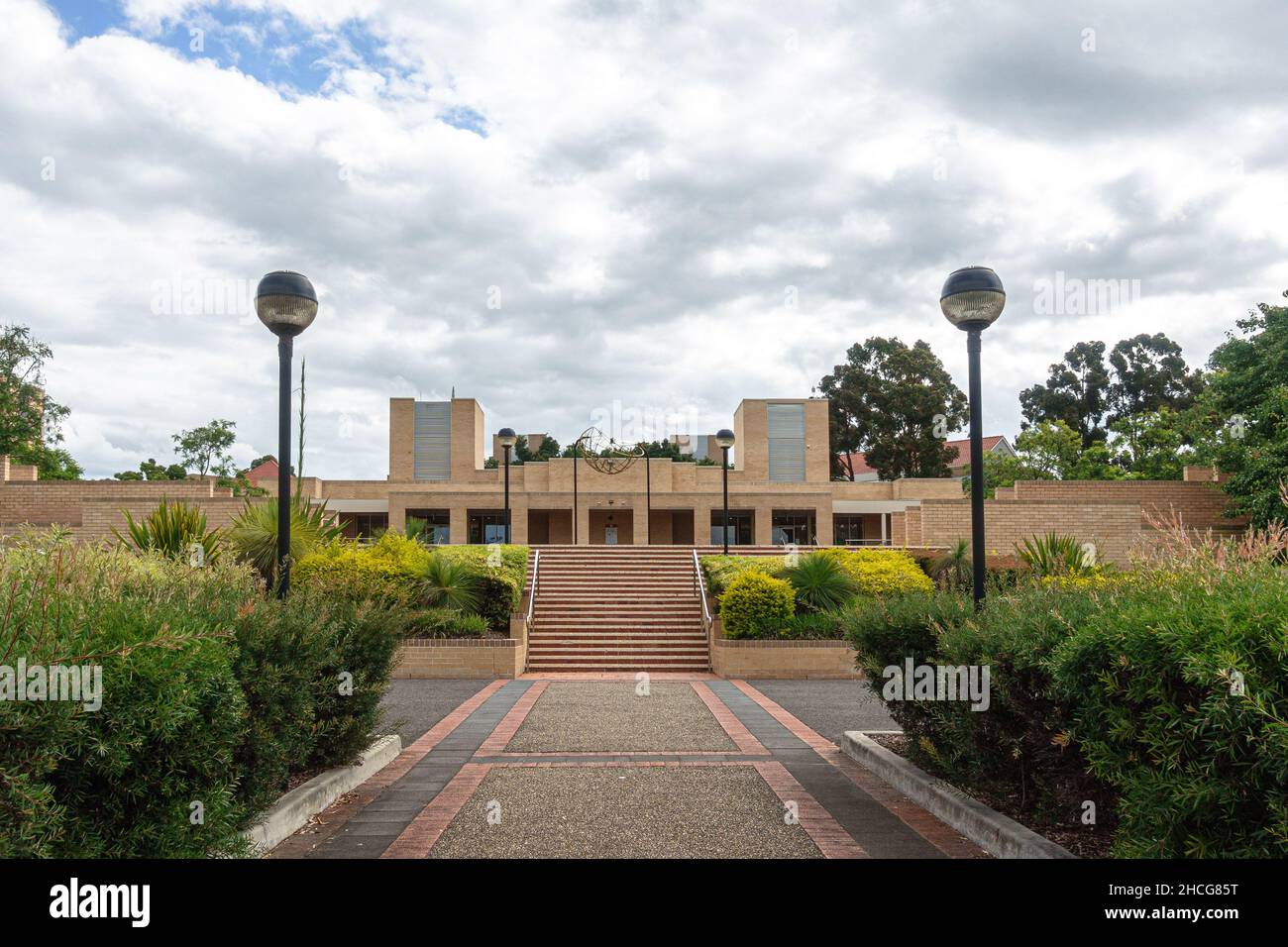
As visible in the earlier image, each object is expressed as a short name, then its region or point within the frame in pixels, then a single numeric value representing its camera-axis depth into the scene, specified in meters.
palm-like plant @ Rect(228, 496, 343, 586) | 14.22
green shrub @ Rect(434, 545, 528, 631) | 15.75
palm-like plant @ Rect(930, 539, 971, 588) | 17.60
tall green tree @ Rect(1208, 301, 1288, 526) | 19.69
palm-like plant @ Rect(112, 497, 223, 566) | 13.58
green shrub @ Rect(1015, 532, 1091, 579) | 15.86
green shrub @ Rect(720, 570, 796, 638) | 14.91
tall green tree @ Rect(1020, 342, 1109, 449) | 54.53
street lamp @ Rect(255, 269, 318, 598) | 7.20
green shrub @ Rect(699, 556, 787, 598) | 17.02
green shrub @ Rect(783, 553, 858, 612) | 15.93
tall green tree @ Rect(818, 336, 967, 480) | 52.62
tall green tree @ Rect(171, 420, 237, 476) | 45.53
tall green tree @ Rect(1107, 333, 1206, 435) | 53.09
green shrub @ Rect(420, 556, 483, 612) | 15.48
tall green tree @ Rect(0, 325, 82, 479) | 33.88
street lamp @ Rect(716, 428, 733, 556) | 20.25
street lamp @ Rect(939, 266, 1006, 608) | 7.18
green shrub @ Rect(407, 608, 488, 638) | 14.54
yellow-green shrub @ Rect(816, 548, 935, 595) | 16.25
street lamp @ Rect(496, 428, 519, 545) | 21.12
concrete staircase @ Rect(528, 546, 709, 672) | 15.92
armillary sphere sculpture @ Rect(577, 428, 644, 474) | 27.39
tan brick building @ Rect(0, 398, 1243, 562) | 33.34
